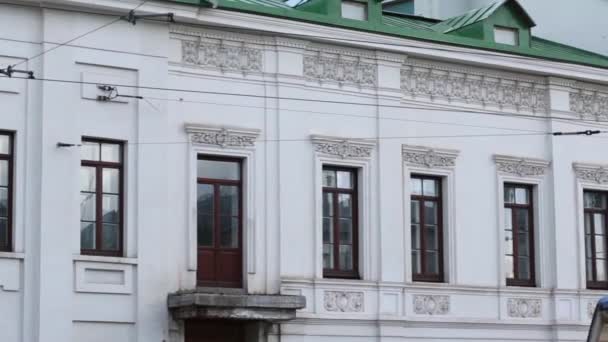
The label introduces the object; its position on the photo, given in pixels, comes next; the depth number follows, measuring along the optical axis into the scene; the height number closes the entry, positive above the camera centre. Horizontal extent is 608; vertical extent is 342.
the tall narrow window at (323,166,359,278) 25.80 +1.04
